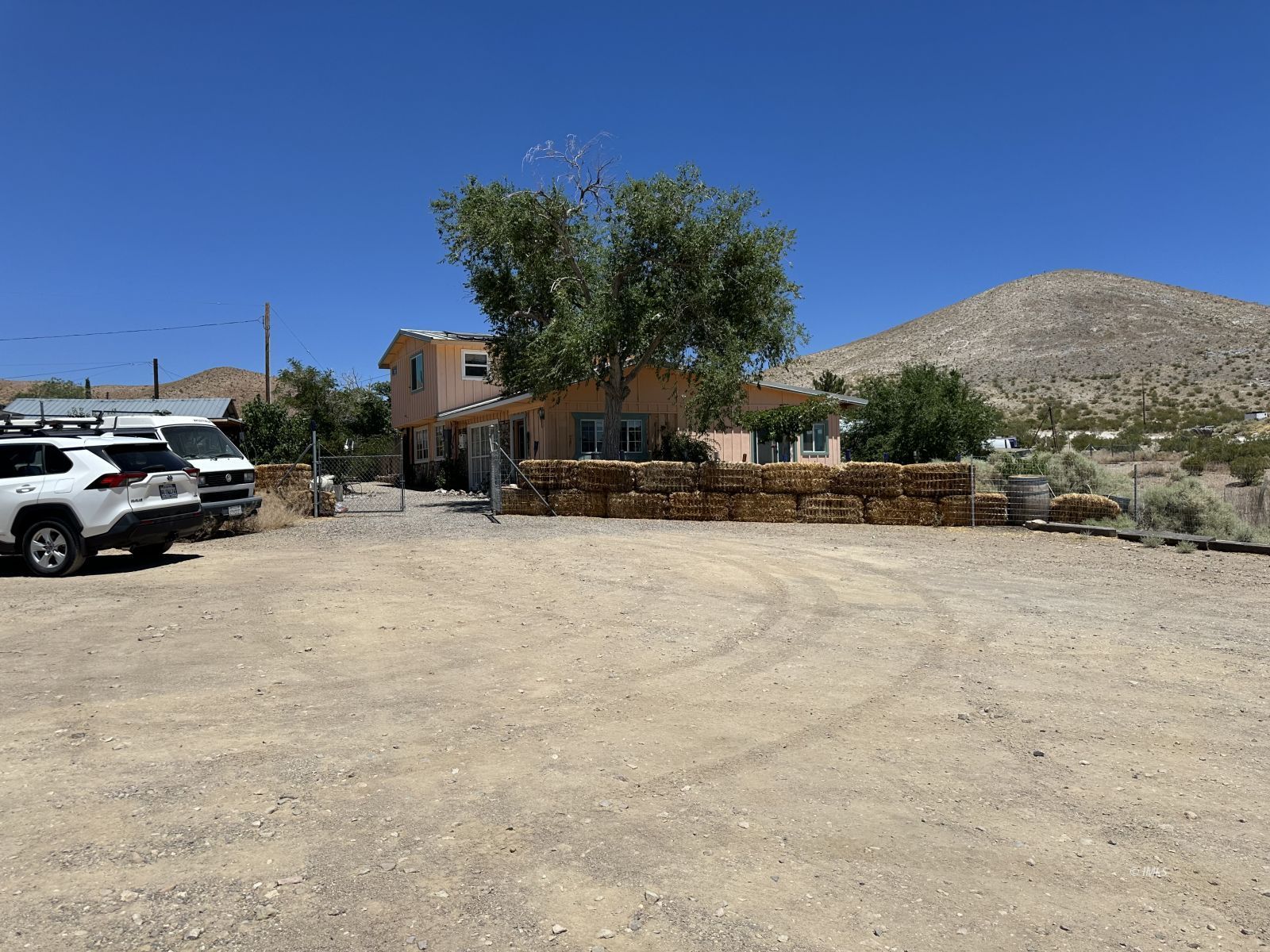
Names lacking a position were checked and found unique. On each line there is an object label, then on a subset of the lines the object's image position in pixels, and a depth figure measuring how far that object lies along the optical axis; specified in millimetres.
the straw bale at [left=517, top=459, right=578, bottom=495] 20078
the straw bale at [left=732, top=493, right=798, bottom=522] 19484
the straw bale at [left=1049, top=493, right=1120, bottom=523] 16906
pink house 25844
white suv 10914
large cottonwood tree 21656
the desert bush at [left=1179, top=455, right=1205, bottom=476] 29448
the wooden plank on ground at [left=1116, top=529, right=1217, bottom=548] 14312
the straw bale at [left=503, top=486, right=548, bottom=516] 20141
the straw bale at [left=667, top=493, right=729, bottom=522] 19672
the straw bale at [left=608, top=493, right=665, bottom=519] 19797
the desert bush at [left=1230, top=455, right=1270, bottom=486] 23828
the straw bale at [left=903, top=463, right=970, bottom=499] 18484
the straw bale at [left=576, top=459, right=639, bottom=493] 19969
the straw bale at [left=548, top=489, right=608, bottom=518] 20000
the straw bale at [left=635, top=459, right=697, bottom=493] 19719
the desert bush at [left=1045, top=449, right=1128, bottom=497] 19156
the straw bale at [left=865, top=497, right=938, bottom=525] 18656
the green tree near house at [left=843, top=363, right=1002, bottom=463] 28953
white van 15383
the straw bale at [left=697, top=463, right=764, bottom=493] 19609
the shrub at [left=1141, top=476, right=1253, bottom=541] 15734
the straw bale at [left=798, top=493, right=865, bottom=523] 19172
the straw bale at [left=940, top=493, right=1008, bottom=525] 18047
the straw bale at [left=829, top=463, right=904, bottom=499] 18859
